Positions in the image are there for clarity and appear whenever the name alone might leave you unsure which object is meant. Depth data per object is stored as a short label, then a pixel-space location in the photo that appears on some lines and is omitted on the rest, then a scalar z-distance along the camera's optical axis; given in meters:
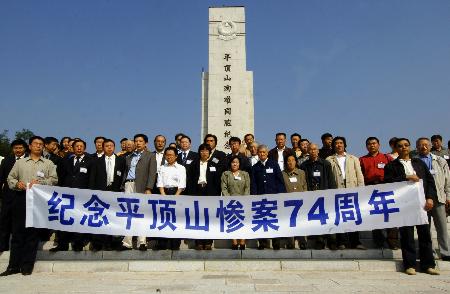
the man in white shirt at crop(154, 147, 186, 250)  6.32
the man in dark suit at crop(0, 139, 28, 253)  5.99
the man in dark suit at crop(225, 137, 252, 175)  7.20
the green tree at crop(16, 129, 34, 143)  67.16
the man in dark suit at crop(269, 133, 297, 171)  7.68
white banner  5.82
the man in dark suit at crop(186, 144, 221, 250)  6.59
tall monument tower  14.66
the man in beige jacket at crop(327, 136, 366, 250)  6.34
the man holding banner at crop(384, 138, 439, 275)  5.40
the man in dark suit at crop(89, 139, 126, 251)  6.34
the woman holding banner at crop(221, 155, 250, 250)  6.41
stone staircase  5.69
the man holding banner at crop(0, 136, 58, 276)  5.55
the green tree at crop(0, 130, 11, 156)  54.62
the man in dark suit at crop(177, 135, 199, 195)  6.74
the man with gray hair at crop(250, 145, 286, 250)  6.42
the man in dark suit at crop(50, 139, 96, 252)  6.27
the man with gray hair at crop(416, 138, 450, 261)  5.76
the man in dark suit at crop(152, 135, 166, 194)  6.97
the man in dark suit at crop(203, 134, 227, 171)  6.81
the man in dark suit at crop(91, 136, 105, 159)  6.97
